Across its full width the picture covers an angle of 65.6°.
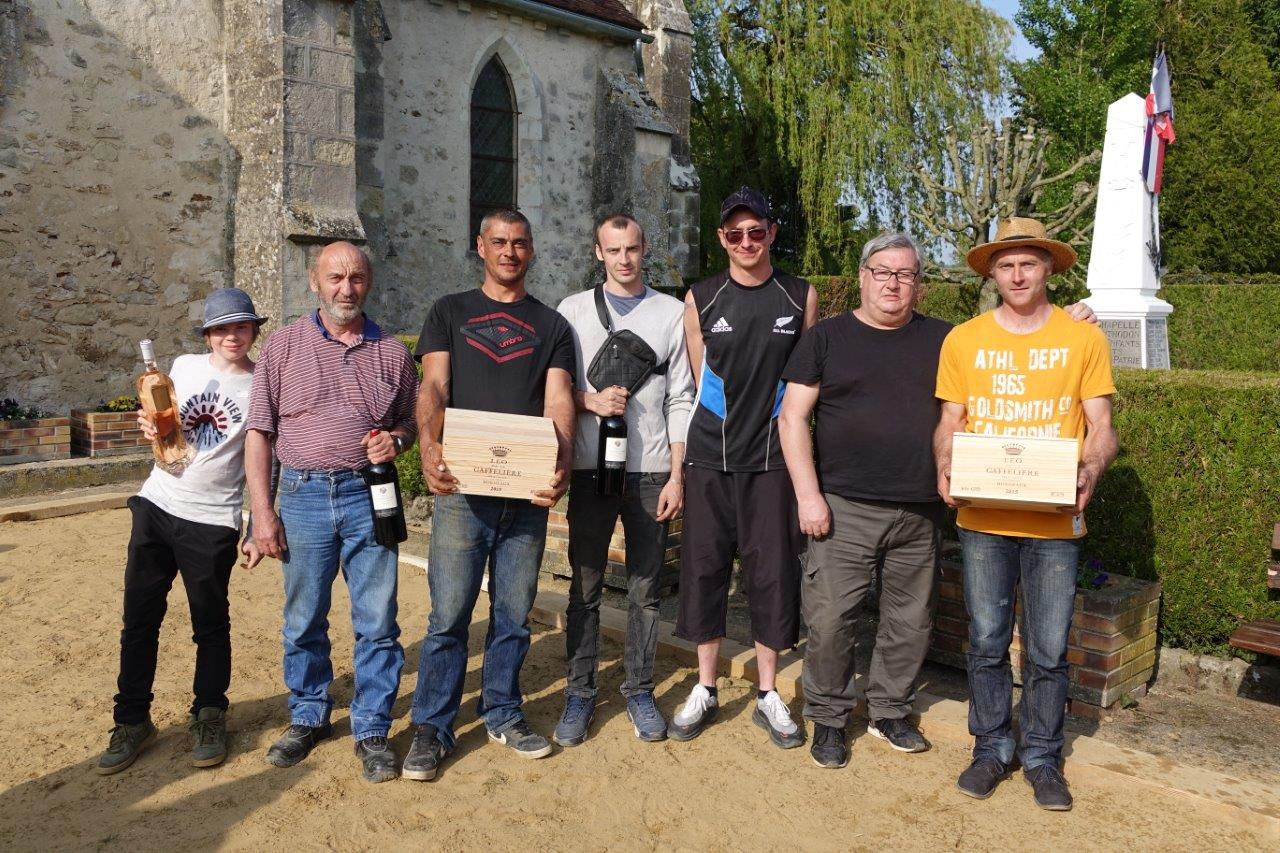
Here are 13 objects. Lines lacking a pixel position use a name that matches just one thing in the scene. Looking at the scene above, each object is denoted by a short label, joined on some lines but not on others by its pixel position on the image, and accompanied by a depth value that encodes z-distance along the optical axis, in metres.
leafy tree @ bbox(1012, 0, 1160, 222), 22.39
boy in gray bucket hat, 3.55
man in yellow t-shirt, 3.21
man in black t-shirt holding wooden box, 3.48
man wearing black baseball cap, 3.69
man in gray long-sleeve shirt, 3.73
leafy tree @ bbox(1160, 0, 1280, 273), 22.30
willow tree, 18.06
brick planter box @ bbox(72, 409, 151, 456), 8.77
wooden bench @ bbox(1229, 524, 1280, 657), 3.96
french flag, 9.59
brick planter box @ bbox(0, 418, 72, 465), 8.43
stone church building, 8.88
